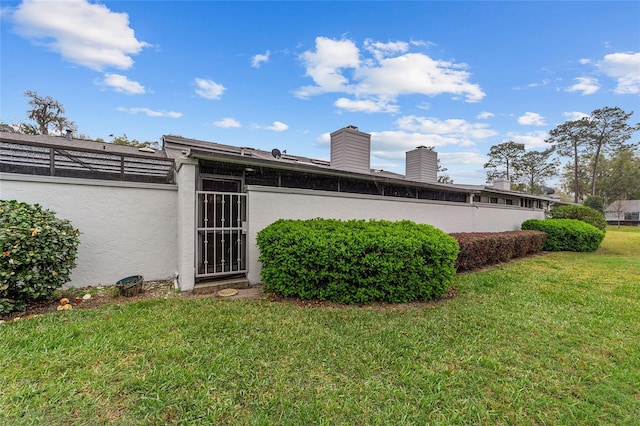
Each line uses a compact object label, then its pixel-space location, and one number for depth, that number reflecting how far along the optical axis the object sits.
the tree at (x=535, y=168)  36.91
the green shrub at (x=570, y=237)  11.23
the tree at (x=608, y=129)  30.81
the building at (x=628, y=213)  41.51
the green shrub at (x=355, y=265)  4.34
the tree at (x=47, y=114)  18.14
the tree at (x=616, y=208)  38.14
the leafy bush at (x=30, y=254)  3.48
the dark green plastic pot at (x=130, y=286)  4.60
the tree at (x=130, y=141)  19.83
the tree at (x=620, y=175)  36.19
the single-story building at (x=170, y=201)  4.77
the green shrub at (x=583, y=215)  14.26
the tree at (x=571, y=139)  32.94
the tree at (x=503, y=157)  36.15
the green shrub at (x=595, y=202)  26.20
